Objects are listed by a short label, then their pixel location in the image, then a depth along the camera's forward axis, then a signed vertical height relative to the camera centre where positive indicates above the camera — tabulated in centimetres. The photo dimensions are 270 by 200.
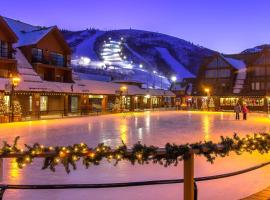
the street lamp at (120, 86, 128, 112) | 2984 +136
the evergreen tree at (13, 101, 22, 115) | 1825 -45
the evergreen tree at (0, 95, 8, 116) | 1762 -43
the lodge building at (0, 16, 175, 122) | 2097 +242
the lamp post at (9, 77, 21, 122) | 1756 +136
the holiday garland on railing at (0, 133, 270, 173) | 318 -72
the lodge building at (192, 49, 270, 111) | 3525 +325
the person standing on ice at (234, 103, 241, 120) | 2080 -66
